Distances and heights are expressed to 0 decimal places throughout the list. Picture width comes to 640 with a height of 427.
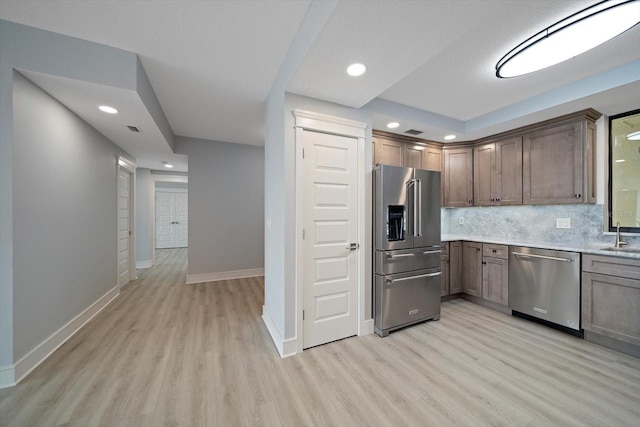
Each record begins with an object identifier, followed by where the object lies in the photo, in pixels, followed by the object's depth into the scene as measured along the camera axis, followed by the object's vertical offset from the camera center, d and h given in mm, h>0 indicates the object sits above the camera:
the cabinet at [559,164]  2707 +598
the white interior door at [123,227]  4004 -266
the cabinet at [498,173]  3283 +595
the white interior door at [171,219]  8525 -237
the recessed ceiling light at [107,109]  2376 +1063
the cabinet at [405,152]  3272 +905
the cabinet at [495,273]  3109 -819
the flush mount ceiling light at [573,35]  1416 +1207
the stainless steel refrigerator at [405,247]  2586 -388
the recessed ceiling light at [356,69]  1873 +1164
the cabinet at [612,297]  2176 -819
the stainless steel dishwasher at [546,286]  2535 -847
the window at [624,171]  2615 +479
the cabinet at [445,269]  3477 -835
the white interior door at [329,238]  2338 -259
